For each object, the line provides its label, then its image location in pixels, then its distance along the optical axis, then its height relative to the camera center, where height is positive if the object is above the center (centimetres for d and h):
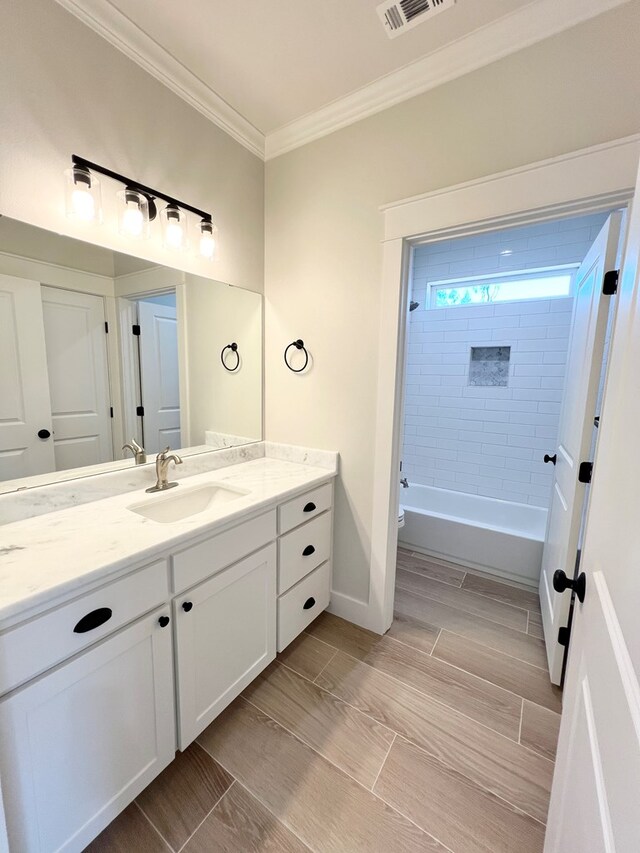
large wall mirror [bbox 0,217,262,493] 124 +8
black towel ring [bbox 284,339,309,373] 197 +19
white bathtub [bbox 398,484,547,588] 238 -110
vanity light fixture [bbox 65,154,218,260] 125 +67
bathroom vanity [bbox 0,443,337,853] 83 -76
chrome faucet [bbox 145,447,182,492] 158 -41
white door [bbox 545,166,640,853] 46 -41
